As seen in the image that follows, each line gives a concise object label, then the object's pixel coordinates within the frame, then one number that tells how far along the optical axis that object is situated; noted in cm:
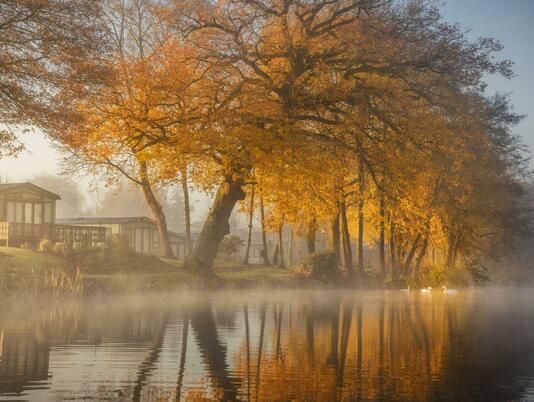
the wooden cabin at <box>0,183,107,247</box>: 4925
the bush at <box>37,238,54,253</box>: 4094
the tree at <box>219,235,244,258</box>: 6475
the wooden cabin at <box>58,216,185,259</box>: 7262
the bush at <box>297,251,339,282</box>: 4672
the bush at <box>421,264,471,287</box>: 5369
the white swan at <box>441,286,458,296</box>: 4538
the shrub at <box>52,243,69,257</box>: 4000
